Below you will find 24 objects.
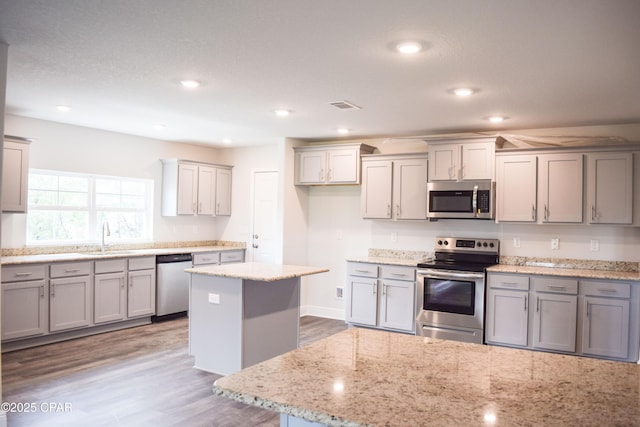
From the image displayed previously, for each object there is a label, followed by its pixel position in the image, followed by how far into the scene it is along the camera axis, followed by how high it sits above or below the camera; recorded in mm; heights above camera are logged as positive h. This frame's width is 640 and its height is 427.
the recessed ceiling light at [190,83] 3588 +1001
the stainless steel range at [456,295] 4832 -815
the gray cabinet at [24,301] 4480 -916
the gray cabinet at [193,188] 6541 +346
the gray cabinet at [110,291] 5246 -925
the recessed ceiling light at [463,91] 3659 +1009
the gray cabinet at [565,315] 4285 -907
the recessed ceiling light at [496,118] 4652 +1015
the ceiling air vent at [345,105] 4207 +1013
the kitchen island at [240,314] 3889 -884
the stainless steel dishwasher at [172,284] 5941 -943
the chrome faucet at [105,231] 5727 -255
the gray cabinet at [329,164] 5910 +667
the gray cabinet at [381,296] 5305 -934
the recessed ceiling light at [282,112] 4566 +1014
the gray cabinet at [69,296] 4836 -921
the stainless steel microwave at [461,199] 5027 +210
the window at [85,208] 5395 +28
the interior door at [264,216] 6961 -31
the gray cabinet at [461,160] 5055 +639
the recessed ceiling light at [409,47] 2705 +1005
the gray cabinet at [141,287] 5609 -929
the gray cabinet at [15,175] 4660 +332
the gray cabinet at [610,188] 4520 +328
